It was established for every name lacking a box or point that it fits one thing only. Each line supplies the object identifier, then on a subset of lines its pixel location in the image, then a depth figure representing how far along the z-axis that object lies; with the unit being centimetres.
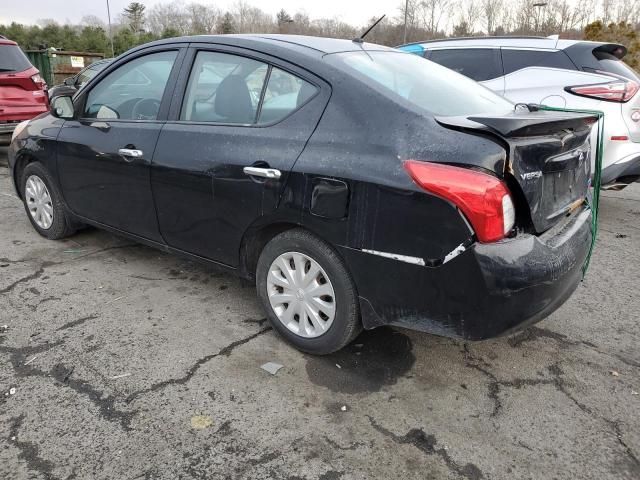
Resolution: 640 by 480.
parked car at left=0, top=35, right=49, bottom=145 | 762
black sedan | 218
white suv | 493
